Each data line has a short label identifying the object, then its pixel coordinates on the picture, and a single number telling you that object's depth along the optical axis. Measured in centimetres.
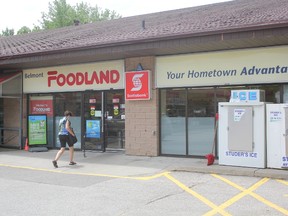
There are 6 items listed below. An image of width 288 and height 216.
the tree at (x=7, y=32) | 5666
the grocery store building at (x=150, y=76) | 1075
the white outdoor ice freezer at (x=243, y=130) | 980
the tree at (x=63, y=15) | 4903
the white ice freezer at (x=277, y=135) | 946
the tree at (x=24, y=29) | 5362
